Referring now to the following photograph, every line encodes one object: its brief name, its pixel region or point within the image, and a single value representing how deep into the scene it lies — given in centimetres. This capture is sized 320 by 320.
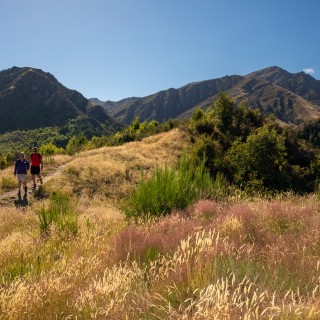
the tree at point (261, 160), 2580
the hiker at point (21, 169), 1555
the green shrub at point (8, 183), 1761
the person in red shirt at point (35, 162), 1683
